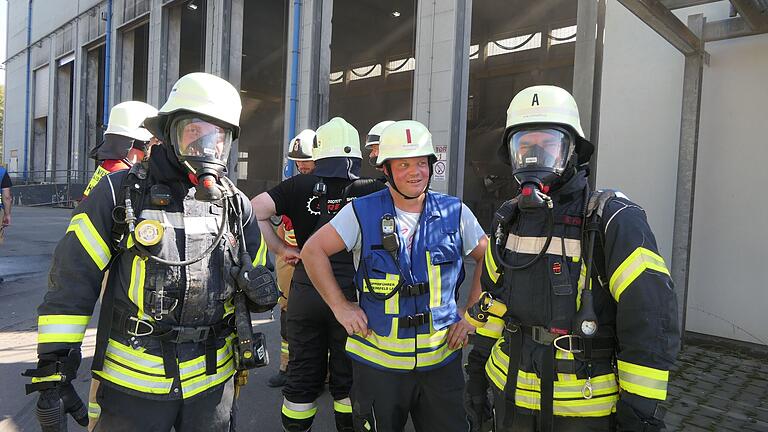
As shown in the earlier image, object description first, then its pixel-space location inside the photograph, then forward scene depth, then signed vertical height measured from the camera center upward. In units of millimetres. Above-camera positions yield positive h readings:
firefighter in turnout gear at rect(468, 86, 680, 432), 1751 -326
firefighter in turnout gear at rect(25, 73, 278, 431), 1946 -412
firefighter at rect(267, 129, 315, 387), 4479 -367
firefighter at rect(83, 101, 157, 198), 3420 +368
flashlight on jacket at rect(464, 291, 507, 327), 2271 -487
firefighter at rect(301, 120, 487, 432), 2441 -464
